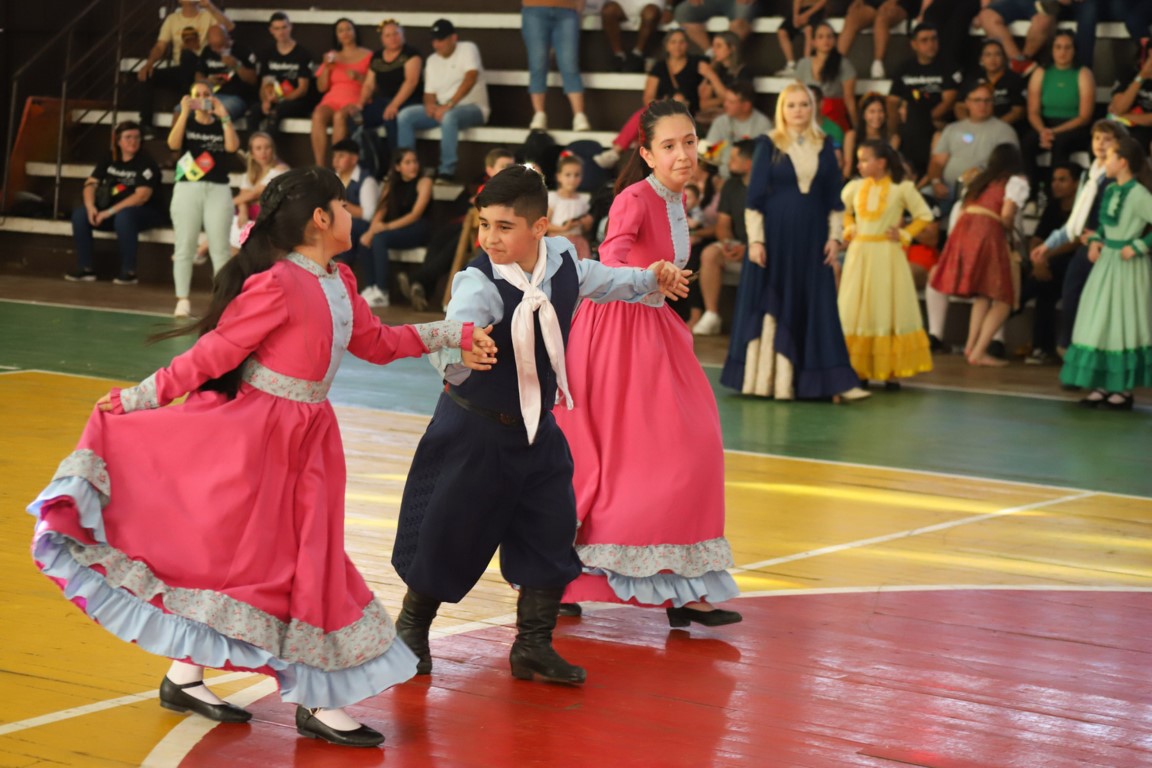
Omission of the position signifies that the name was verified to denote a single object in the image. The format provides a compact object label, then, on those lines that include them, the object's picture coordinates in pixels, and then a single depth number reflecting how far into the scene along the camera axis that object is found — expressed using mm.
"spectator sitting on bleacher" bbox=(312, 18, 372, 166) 15391
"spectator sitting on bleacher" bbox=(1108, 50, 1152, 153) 12133
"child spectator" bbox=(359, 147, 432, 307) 14484
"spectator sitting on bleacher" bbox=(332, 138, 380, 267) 14633
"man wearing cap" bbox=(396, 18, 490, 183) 14984
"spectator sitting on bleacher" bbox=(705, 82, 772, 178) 13070
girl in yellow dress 10648
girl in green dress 9984
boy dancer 4191
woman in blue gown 9742
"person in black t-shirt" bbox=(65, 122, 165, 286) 15703
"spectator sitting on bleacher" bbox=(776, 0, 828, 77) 13922
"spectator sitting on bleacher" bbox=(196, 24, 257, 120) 16094
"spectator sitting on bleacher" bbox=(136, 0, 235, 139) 16531
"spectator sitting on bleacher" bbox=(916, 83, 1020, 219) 12281
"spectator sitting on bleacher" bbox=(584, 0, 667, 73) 15039
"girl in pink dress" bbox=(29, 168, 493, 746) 3639
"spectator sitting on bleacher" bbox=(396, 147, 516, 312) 14078
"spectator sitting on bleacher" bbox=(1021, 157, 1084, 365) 11797
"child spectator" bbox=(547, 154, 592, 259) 12602
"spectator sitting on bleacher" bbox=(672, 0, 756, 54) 14570
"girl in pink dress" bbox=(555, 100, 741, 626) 4742
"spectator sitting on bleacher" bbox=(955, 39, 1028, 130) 12727
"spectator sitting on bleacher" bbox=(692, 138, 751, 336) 12531
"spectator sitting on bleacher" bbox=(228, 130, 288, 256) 14148
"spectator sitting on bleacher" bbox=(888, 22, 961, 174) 12992
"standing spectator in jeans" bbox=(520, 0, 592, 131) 14797
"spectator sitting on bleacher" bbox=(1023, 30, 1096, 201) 12367
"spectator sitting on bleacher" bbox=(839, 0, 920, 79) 13695
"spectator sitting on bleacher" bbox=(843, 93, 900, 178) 12305
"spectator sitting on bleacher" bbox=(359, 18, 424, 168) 15336
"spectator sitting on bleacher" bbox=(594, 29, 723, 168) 13812
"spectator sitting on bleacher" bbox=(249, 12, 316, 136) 15992
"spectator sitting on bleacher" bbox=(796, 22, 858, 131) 13227
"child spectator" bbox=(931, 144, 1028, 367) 11641
